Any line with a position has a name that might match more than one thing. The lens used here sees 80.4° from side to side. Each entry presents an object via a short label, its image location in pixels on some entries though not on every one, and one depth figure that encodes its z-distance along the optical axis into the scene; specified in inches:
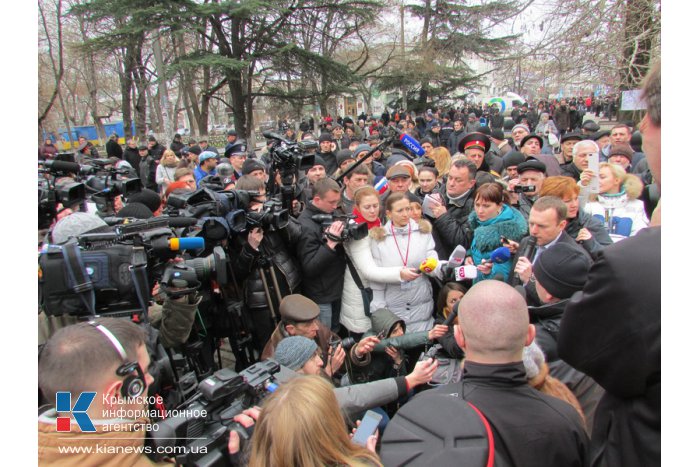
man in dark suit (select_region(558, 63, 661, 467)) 43.3
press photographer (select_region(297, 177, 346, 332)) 134.3
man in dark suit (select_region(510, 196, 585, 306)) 112.7
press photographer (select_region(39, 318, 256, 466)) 54.1
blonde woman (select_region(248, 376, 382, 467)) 52.9
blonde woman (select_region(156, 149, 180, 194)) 305.1
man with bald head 49.8
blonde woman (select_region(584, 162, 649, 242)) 147.5
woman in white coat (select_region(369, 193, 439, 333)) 135.3
